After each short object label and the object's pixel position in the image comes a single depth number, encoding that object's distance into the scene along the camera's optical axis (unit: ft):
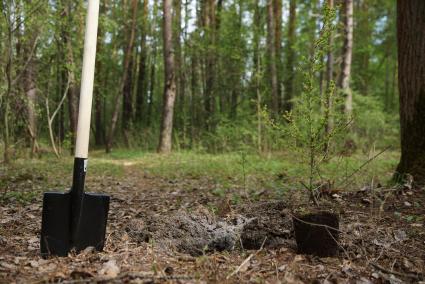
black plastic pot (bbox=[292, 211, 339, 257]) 10.41
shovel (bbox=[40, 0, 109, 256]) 9.92
